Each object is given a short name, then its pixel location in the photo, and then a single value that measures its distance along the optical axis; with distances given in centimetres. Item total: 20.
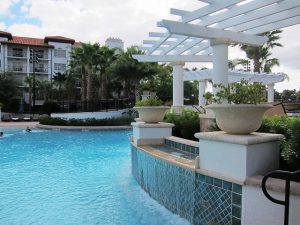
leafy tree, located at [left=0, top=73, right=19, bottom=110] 4225
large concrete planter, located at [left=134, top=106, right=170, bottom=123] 836
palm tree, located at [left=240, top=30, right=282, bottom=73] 3014
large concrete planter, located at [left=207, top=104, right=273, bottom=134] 411
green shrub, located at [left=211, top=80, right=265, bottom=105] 419
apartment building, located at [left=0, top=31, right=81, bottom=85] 5581
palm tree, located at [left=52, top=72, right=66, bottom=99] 4549
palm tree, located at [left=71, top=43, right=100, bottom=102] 3003
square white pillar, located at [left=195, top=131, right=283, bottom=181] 395
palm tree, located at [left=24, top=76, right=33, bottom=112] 4609
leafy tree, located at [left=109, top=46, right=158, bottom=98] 3044
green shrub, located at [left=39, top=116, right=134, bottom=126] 2508
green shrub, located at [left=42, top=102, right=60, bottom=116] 3444
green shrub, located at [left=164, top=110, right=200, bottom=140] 880
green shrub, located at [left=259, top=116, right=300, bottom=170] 390
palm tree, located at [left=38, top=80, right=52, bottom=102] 4494
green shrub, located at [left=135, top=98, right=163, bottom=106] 865
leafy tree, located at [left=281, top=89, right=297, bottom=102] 4308
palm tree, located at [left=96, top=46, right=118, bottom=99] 3080
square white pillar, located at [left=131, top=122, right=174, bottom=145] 838
